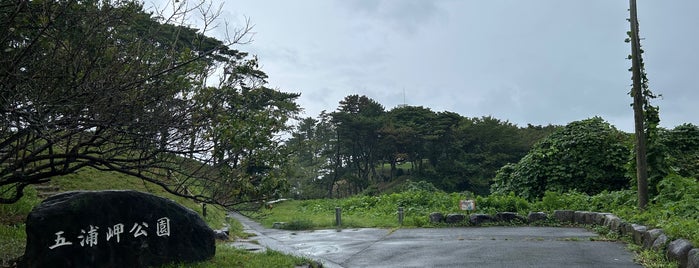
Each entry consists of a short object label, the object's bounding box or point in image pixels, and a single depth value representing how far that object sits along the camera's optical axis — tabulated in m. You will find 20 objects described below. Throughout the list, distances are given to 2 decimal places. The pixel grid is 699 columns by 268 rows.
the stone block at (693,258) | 6.46
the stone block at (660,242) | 8.11
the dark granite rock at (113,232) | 5.84
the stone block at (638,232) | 9.85
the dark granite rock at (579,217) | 14.90
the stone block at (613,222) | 11.78
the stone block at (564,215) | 15.52
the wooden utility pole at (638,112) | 12.62
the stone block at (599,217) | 13.35
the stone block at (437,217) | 16.67
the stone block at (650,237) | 8.80
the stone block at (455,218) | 16.52
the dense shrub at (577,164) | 21.34
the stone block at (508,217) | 16.20
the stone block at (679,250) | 7.12
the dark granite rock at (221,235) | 12.61
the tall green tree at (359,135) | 48.59
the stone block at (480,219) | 16.02
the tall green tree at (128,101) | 4.92
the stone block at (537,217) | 15.95
